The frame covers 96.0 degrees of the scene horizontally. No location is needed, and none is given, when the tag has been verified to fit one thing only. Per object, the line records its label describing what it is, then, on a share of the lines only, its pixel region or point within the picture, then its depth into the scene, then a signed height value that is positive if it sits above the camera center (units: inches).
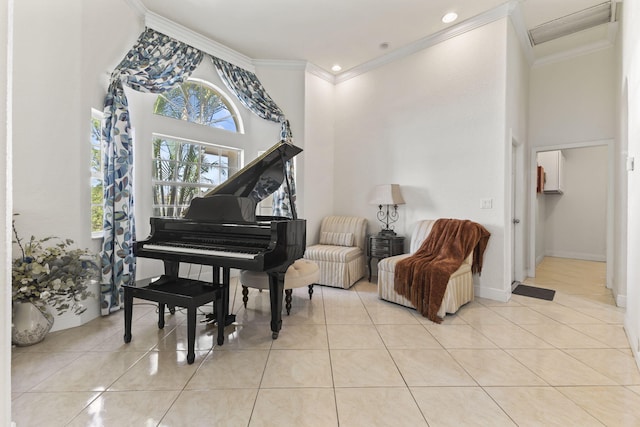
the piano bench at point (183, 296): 80.2 -25.0
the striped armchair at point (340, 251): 154.5 -21.8
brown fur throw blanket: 113.0 -21.2
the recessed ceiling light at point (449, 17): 134.1 +92.5
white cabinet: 232.7 +34.6
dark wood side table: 156.4 -18.4
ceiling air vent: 132.5 +93.1
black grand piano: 87.8 -10.8
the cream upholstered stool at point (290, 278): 109.0 -25.8
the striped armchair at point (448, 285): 115.1 -31.5
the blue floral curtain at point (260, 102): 166.4 +65.0
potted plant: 86.1 -22.3
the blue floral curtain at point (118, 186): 113.4 +10.1
